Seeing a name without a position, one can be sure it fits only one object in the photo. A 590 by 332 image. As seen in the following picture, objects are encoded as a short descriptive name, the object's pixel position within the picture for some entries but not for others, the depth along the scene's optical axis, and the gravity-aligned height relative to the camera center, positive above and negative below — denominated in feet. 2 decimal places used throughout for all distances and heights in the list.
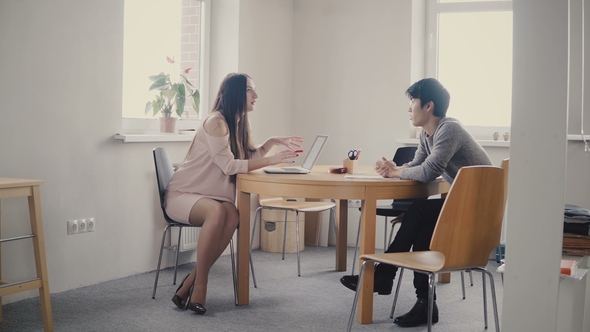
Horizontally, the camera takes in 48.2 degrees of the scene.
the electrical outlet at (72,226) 12.03 -1.27
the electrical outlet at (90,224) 12.41 -1.27
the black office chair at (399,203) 13.44 -0.86
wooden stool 9.14 -1.31
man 10.37 -0.19
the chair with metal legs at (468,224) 8.13 -0.75
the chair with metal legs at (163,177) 11.51 -0.33
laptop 11.38 +0.00
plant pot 14.34 +0.76
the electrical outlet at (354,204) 17.46 -1.11
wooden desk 10.14 -0.44
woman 11.00 -0.26
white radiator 14.37 -1.73
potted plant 14.20 +1.26
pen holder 12.07 -0.07
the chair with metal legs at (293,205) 13.85 -0.95
